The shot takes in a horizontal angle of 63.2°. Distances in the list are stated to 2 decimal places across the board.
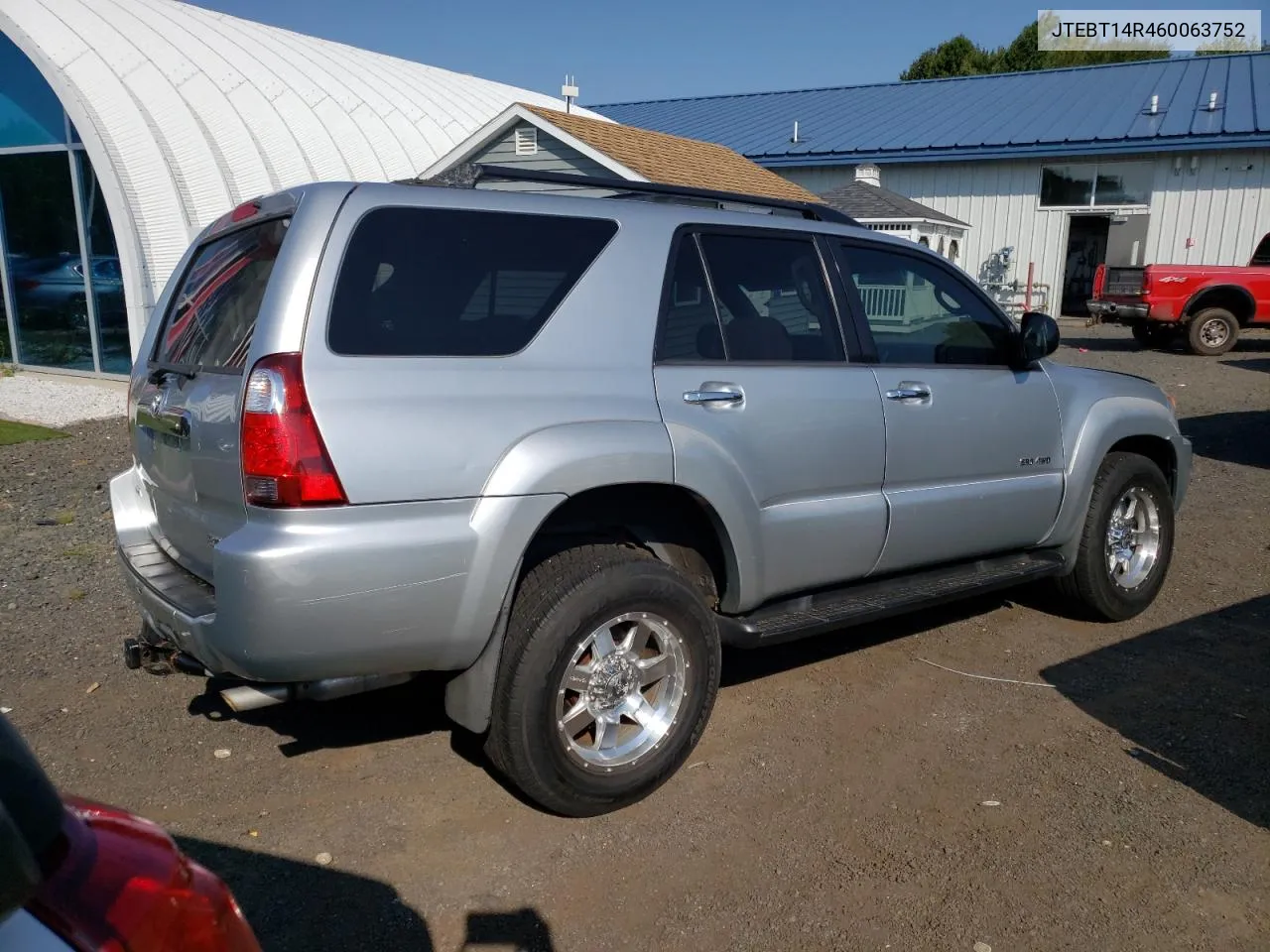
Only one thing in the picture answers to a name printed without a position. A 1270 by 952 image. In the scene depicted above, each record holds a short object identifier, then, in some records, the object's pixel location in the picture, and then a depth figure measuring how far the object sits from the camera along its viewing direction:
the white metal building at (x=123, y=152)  12.71
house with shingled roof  15.16
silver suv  2.88
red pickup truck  17.34
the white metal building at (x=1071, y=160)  22.47
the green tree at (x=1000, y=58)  48.16
